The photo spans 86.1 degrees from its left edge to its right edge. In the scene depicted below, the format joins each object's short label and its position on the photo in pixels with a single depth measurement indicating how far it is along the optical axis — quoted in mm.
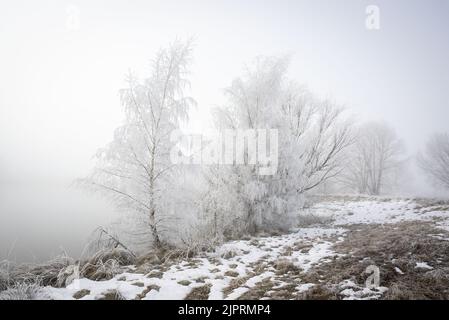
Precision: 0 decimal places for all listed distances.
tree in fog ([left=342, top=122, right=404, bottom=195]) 26938
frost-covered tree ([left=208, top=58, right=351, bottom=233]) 9898
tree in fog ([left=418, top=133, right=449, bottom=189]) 23156
